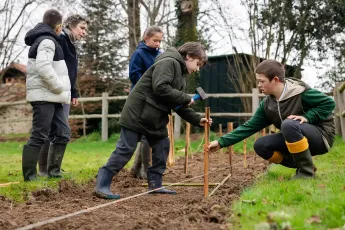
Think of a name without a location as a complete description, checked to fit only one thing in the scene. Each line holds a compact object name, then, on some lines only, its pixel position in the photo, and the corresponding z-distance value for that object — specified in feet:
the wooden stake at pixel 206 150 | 13.49
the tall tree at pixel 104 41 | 56.39
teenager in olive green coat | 14.08
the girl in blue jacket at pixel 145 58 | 17.80
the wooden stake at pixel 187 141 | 19.71
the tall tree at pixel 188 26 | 50.96
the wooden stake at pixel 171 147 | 21.85
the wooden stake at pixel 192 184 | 16.46
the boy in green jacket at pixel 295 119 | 14.62
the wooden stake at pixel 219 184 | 13.92
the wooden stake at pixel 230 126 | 22.10
